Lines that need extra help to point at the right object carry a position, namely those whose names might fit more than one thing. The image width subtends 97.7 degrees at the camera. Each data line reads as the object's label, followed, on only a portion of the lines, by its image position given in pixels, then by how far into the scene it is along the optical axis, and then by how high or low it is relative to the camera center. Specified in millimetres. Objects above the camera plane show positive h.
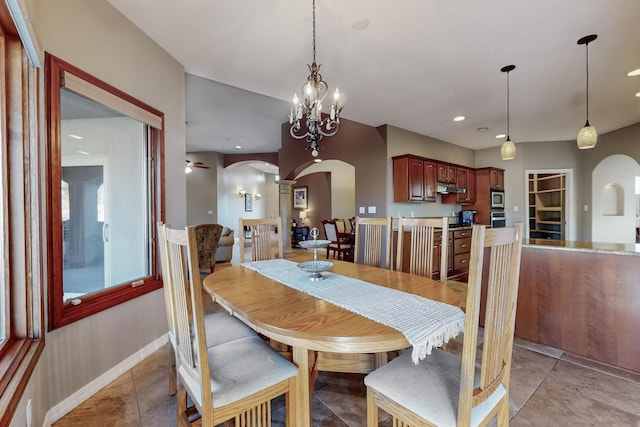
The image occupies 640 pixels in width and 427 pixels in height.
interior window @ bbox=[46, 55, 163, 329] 1688 +152
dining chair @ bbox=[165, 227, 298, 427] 1050 -690
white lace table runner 1033 -438
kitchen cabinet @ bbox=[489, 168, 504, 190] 5891 +682
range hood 5281 +411
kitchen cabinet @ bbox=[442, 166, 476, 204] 5677 +503
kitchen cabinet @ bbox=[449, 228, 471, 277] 4980 -751
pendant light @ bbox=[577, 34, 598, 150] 2628 +687
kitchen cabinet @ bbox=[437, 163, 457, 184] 5227 +716
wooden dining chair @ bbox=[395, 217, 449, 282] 2115 -262
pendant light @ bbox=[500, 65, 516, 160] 3270 +702
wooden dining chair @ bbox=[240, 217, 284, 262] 2459 -238
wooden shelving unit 6739 +128
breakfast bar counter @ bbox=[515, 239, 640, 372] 1994 -704
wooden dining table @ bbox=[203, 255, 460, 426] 1011 -445
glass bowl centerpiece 1750 -362
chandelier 2105 +815
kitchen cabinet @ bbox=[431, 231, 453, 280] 4656 -745
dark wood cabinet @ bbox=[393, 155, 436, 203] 4562 +532
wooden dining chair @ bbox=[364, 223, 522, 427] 918 -670
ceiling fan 6521 +1134
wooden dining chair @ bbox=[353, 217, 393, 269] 2475 -266
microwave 5889 +228
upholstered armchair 4727 -536
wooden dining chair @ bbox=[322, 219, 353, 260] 5926 -656
